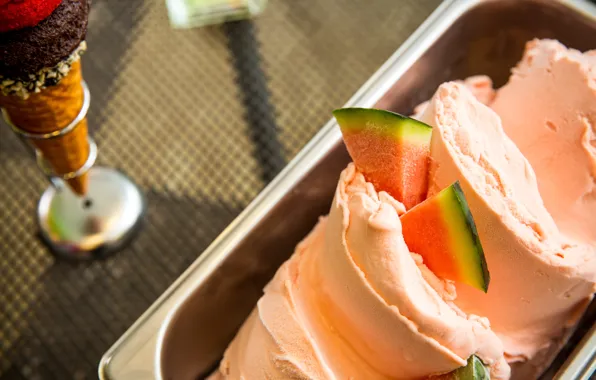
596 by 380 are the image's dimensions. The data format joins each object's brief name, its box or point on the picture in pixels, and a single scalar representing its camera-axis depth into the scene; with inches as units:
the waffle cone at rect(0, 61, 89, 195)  19.9
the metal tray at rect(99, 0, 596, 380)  19.4
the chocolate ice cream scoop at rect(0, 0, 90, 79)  18.4
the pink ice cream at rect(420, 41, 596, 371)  18.8
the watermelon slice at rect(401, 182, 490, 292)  17.7
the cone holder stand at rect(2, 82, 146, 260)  24.3
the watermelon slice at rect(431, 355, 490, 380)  17.7
